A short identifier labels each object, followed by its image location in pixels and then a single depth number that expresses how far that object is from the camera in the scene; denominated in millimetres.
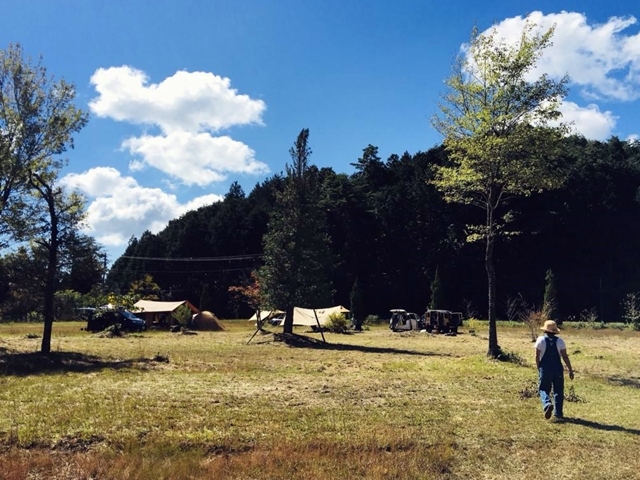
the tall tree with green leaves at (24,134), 19672
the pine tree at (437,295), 54594
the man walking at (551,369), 9094
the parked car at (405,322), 45438
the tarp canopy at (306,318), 42809
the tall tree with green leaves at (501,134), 17234
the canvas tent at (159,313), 49625
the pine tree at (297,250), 30688
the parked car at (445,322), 42000
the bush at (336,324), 42969
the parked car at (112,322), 41100
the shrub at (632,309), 43312
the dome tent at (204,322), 45469
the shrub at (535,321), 33375
